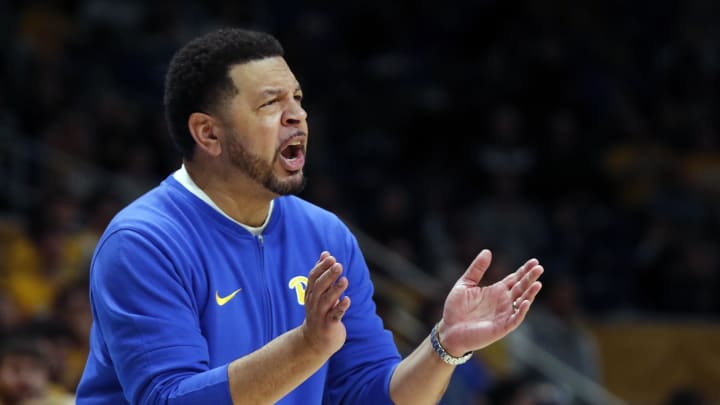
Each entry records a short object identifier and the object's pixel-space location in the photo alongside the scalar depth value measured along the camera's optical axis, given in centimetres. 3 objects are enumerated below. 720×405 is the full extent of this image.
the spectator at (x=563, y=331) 1870
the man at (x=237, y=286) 582
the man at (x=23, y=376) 1102
